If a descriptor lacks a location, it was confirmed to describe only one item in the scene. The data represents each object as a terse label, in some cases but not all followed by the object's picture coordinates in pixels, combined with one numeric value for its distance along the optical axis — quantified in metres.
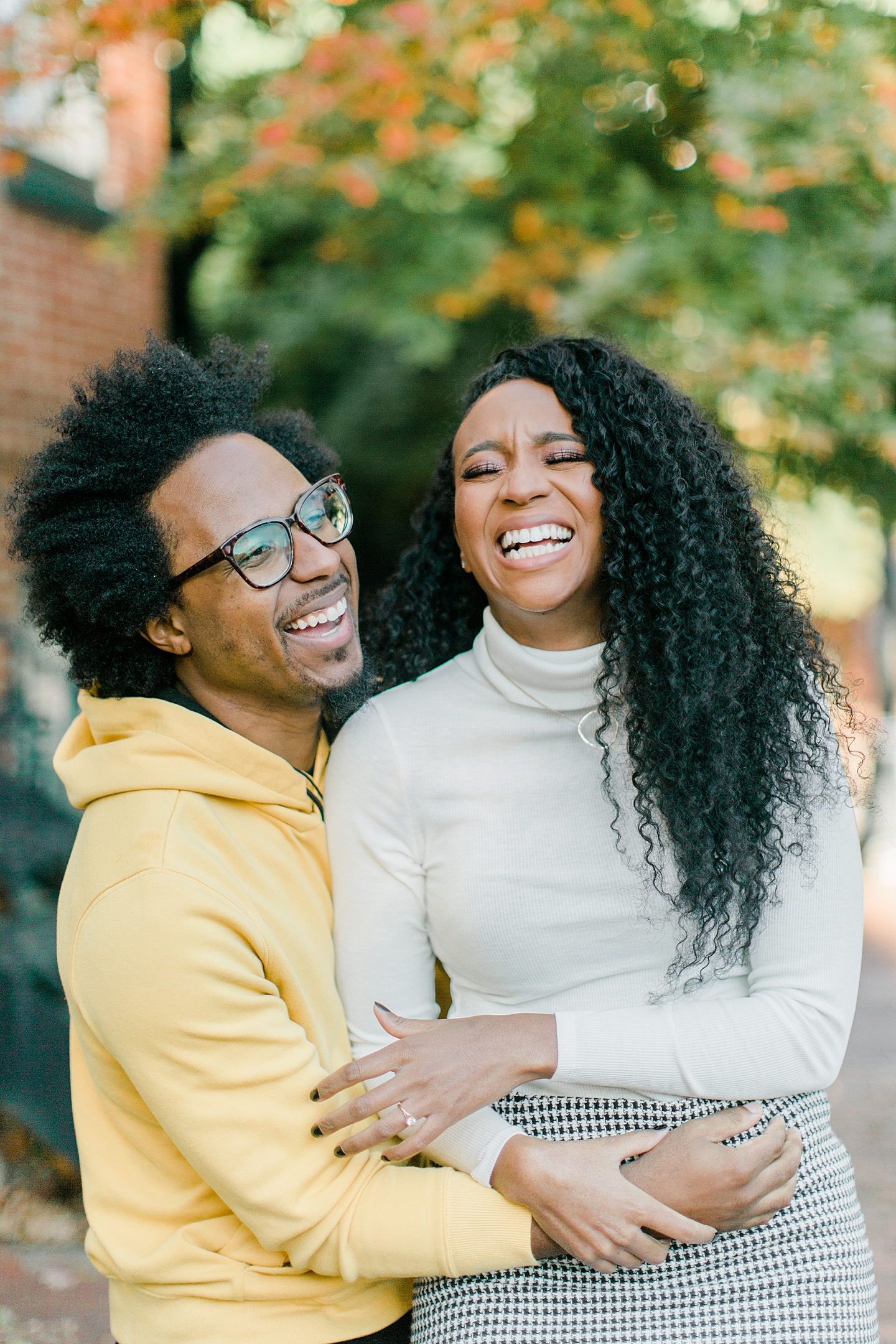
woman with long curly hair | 2.07
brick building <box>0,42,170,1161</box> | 4.65
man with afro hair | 1.98
